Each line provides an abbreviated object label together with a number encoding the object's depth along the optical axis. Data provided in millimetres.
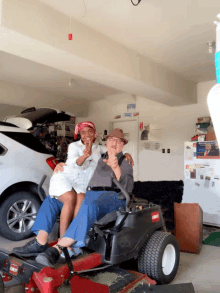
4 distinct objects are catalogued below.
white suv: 3211
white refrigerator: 4383
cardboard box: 3390
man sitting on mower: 2148
